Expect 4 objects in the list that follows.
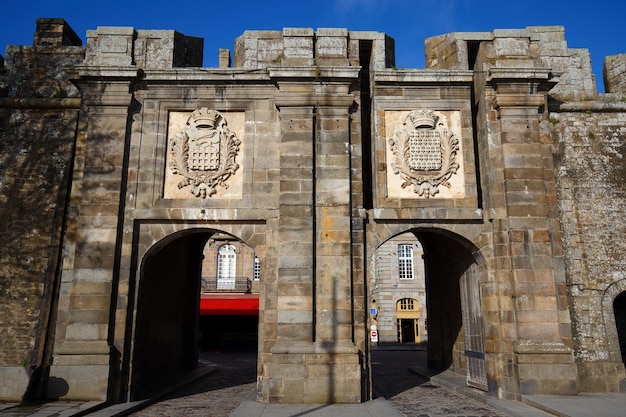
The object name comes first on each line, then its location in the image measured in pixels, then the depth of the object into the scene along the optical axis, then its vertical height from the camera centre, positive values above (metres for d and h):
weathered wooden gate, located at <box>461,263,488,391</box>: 8.65 -0.30
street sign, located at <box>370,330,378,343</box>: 22.38 -0.97
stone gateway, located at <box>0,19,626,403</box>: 7.97 +1.92
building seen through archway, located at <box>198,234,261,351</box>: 19.42 +0.61
